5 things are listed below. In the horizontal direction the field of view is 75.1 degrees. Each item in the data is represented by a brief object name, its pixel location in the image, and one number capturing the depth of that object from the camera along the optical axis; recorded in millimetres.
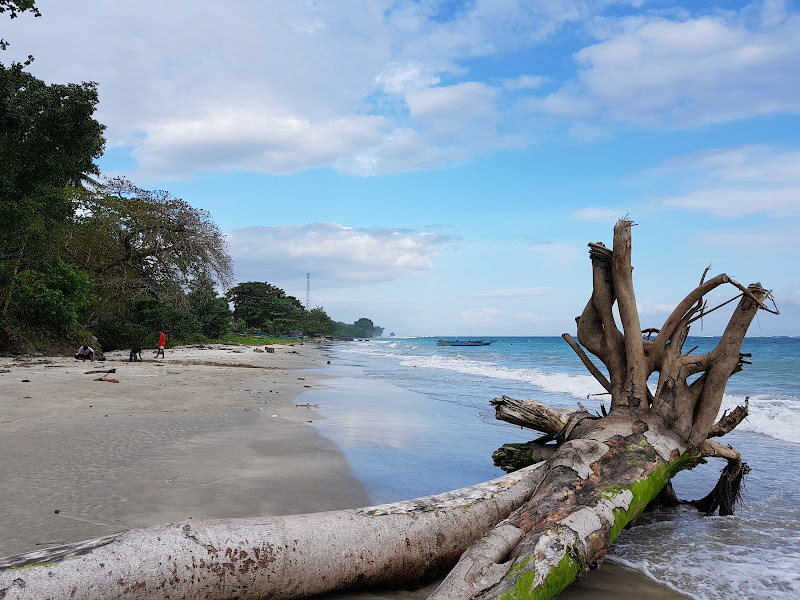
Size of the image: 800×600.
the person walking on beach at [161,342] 21219
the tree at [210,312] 38344
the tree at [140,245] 25438
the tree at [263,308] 84438
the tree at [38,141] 13758
